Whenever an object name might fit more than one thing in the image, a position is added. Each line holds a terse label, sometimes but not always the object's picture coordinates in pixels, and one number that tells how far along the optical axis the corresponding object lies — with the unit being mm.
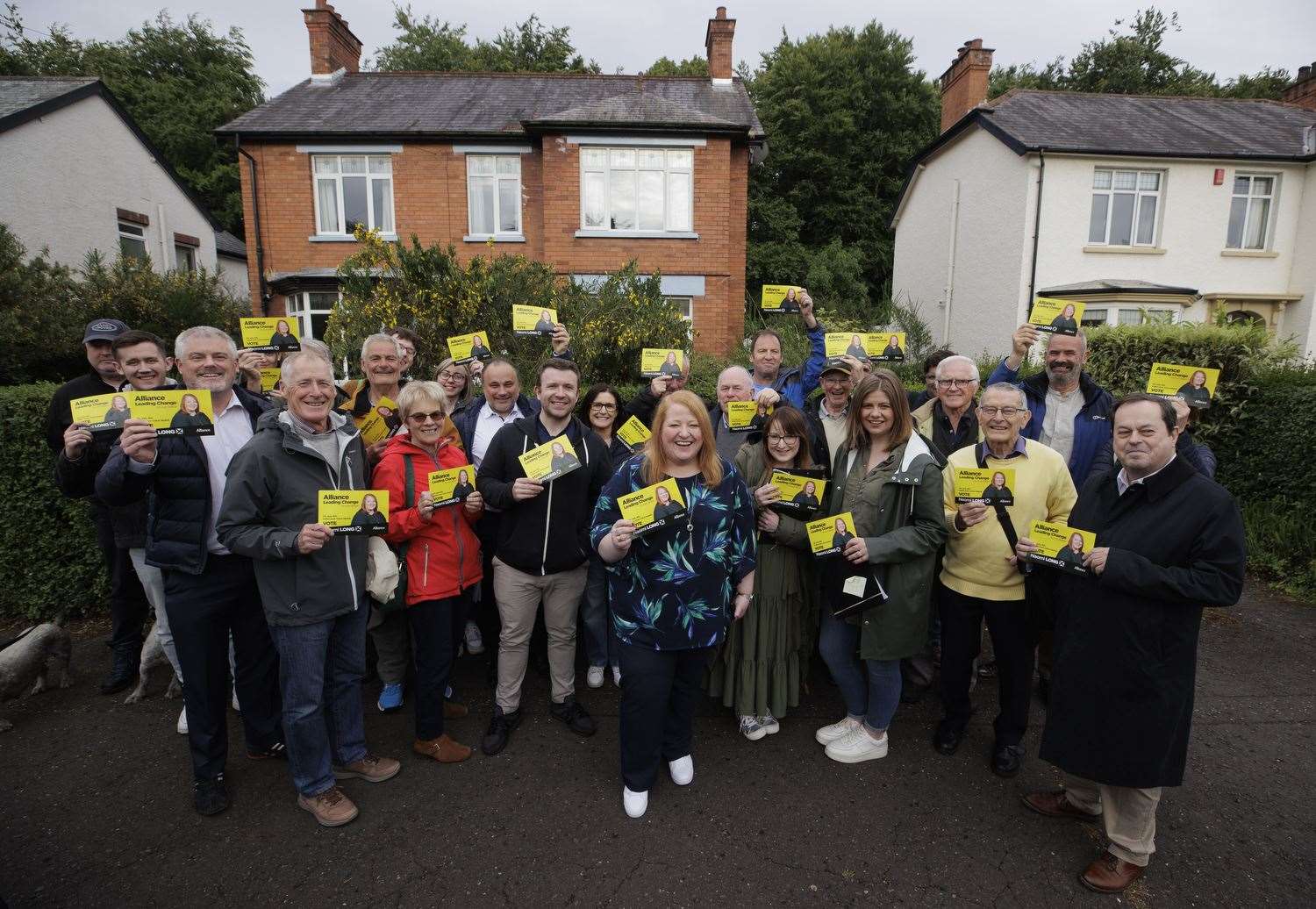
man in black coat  2602
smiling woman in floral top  3195
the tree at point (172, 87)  27391
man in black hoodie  3734
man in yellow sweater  3453
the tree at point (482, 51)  36072
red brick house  15250
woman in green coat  3436
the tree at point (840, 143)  28953
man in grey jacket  2902
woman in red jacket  3521
